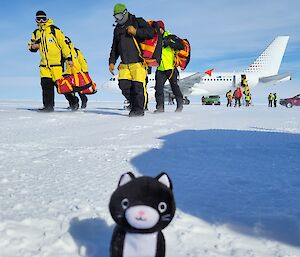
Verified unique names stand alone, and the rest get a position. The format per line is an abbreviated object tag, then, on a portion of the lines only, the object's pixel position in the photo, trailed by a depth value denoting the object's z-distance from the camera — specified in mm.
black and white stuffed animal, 874
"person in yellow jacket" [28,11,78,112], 6562
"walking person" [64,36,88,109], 7077
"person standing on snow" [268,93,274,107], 22386
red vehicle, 23078
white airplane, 27853
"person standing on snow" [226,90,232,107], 22148
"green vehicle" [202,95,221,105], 28047
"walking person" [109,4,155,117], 5605
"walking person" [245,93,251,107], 19372
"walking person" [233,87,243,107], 19406
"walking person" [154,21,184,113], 6867
